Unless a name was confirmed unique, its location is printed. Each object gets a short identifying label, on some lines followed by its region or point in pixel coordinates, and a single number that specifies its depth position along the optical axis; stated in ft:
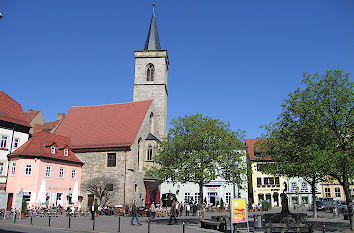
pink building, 90.53
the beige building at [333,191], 149.38
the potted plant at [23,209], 74.46
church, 104.78
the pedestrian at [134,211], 60.23
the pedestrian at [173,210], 63.93
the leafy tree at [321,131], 50.55
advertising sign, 45.56
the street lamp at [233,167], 52.85
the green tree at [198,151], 66.33
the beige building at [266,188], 150.00
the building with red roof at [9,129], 91.25
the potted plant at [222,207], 114.32
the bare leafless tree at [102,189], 101.45
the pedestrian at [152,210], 80.30
